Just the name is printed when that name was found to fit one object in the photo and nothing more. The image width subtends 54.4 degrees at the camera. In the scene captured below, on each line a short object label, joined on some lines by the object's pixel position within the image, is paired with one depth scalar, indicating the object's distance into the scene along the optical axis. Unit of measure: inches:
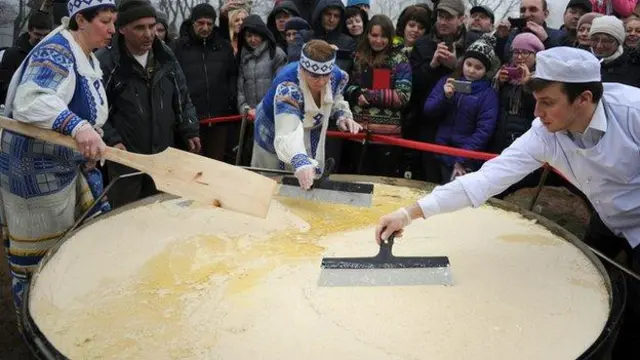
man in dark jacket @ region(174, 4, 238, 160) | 187.8
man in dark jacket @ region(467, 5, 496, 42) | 188.1
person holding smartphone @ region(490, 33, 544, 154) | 154.7
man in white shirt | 87.0
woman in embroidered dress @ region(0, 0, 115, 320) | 101.3
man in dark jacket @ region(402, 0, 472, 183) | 173.0
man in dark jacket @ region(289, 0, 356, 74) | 182.1
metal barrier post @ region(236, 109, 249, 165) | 143.2
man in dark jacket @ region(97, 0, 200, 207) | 142.9
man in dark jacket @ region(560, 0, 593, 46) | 178.9
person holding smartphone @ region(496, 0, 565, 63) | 172.9
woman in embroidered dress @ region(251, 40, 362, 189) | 114.7
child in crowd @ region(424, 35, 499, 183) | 157.2
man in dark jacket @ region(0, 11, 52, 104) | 197.0
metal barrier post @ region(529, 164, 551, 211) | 120.1
